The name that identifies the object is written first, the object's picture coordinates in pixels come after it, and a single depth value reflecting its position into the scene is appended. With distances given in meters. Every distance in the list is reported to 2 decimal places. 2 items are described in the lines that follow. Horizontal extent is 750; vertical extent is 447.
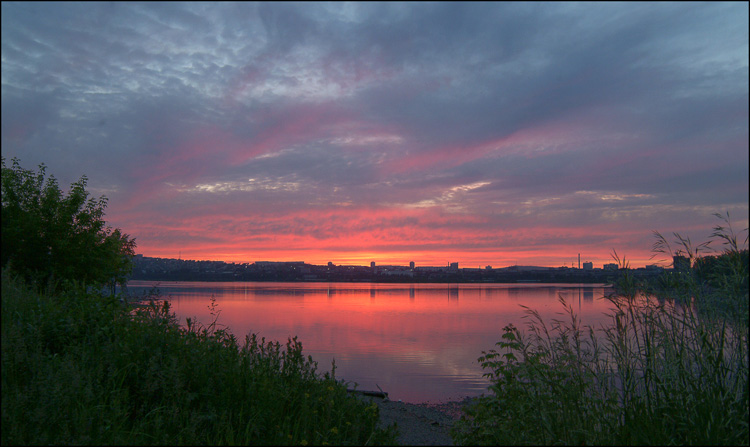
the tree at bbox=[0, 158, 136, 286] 16.33
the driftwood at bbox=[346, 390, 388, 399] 11.54
